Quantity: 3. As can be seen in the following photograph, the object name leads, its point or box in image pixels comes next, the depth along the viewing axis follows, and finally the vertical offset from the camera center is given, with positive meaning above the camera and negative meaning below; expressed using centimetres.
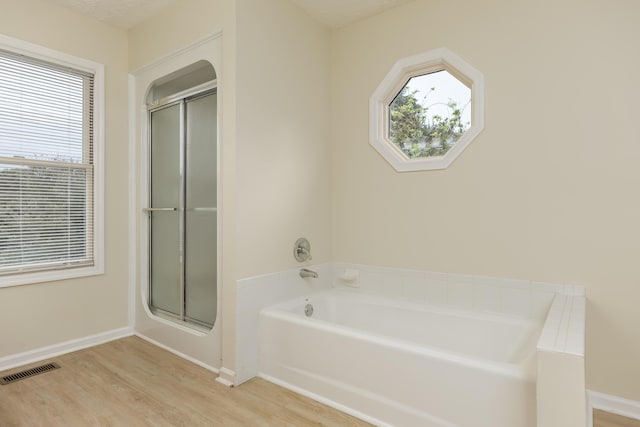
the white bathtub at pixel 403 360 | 152 -78
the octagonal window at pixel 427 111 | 238 +73
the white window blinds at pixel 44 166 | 239 +33
